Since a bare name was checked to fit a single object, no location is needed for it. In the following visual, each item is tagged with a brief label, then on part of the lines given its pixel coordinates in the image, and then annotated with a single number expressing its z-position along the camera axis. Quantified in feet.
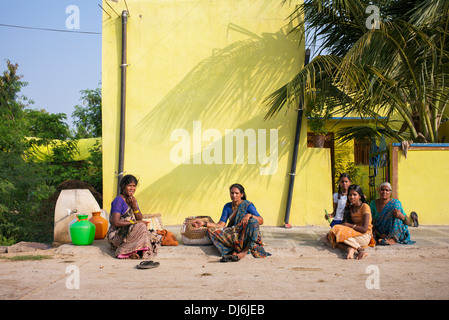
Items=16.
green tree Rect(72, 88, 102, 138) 40.65
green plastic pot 21.42
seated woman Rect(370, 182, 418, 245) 20.94
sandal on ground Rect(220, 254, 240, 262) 19.21
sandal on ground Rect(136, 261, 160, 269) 17.60
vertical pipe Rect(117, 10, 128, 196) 27.81
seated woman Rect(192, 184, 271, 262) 19.67
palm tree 23.99
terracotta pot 23.22
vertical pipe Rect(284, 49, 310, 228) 27.96
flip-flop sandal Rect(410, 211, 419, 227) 22.30
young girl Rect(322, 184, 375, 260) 19.79
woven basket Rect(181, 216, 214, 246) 21.40
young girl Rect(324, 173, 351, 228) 22.12
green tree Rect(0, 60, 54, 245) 25.40
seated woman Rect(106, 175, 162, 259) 19.80
